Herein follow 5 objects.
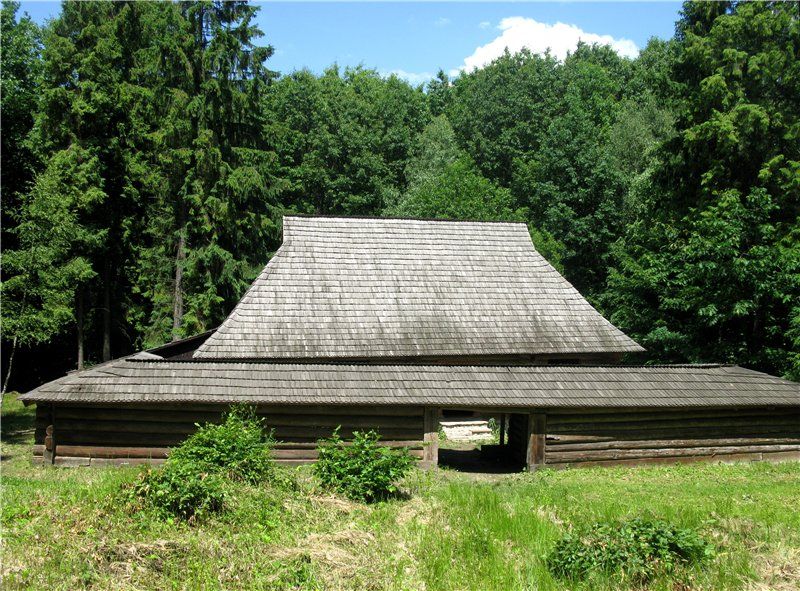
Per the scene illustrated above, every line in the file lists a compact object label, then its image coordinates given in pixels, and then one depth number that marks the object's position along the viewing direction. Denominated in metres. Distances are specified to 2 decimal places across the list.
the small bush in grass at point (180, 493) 9.19
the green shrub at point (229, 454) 10.74
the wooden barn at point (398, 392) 13.86
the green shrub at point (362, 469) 10.70
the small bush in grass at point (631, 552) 7.94
